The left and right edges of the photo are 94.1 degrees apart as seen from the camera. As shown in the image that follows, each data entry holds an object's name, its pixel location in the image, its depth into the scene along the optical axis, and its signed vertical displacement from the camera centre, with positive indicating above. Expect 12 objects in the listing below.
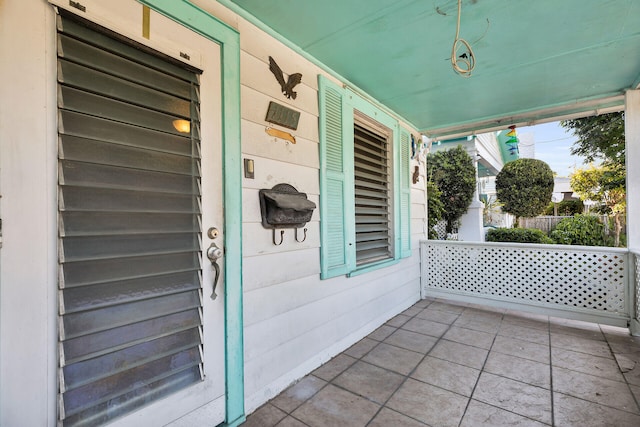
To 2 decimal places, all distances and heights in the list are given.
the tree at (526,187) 7.20 +0.53
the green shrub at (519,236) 6.25 -0.60
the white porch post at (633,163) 2.87 +0.42
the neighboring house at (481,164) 6.82 +1.46
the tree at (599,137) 4.58 +1.21
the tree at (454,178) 6.51 +0.69
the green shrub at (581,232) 6.86 -0.58
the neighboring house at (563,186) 16.42 +1.21
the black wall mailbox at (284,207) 1.88 +0.03
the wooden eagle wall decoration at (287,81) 1.99 +0.92
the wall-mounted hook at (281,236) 1.96 -0.17
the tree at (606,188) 5.22 +0.40
